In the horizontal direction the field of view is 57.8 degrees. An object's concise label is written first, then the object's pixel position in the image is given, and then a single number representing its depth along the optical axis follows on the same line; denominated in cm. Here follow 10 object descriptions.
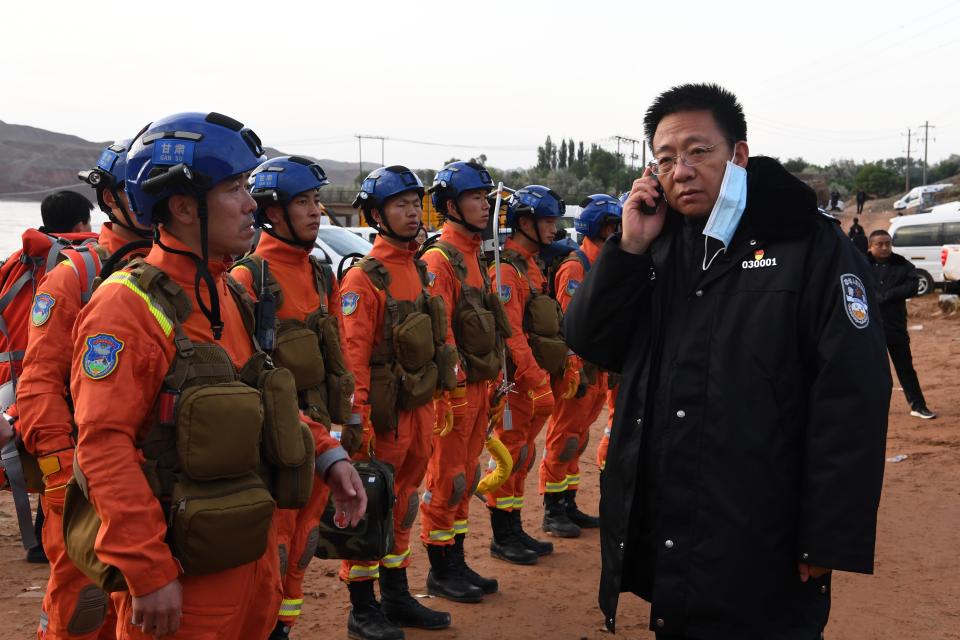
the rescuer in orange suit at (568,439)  735
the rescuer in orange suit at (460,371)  590
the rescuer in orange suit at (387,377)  517
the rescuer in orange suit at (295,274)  443
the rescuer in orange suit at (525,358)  657
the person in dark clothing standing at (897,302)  1076
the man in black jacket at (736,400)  256
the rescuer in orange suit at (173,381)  252
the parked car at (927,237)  2461
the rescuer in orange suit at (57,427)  371
